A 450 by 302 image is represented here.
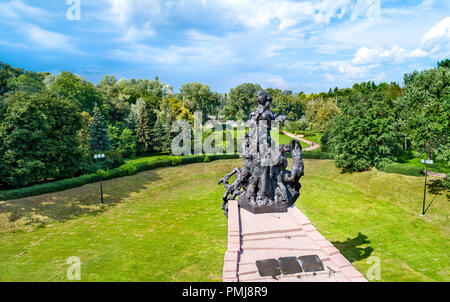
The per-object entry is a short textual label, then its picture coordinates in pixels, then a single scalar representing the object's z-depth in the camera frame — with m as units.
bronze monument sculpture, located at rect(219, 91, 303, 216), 13.43
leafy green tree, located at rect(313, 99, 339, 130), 57.34
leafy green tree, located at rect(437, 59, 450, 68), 44.51
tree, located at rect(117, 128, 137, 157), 46.00
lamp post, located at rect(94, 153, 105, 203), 26.11
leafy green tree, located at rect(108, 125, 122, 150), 45.56
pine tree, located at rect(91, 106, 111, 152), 39.88
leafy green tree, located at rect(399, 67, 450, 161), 24.06
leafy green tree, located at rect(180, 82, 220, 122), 70.44
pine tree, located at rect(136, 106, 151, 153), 49.81
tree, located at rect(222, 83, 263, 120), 78.12
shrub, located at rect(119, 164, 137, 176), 35.78
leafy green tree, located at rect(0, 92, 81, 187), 24.53
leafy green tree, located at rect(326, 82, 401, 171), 32.94
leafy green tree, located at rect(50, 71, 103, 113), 47.41
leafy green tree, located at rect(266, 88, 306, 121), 84.08
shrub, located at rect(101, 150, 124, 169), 36.10
